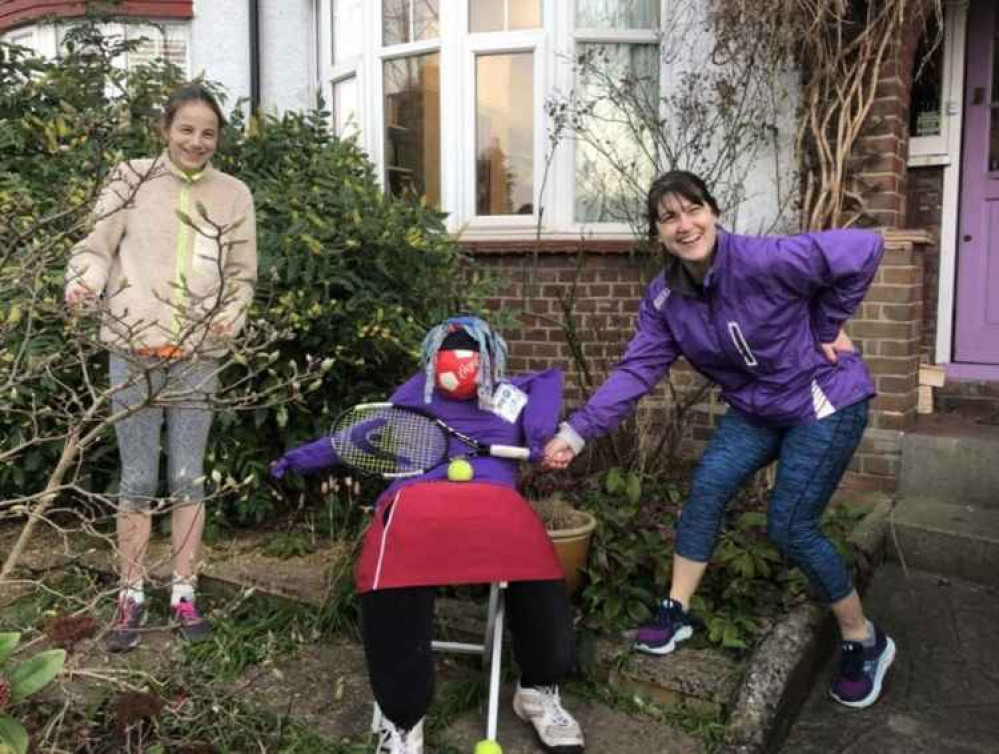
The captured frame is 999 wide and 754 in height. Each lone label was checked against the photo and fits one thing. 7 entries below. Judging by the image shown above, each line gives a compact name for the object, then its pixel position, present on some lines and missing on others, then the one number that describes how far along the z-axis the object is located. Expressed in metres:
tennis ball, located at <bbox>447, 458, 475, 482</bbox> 2.58
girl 2.96
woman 2.67
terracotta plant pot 3.09
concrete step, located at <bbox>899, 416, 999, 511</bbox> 4.29
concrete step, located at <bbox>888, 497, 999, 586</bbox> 3.88
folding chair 2.51
